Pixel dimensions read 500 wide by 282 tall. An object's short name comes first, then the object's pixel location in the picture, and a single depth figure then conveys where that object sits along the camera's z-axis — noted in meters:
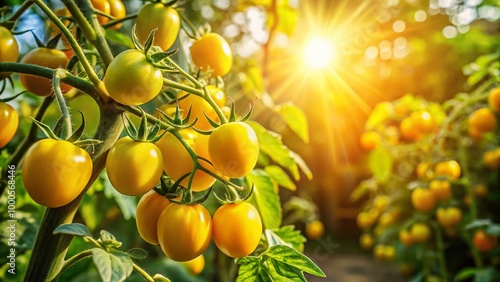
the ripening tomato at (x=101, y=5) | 0.51
